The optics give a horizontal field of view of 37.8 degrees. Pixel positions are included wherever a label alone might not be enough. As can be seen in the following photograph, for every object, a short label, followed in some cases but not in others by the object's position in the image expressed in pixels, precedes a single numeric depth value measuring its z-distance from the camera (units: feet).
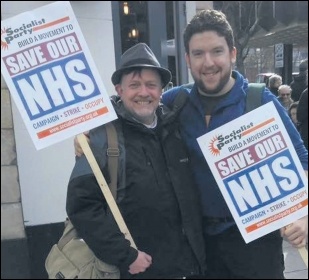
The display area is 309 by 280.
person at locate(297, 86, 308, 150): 15.75
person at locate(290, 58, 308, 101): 20.02
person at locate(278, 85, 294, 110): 18.62
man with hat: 6.47
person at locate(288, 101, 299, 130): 17.24
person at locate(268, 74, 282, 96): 18.25
